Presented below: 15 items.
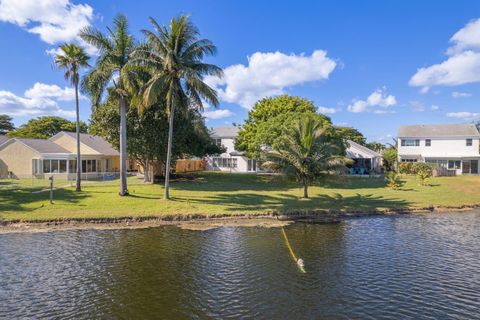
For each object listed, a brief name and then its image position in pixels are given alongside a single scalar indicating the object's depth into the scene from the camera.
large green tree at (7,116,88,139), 73.81
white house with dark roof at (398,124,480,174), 53.00
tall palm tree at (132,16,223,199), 24.88
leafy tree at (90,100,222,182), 33.84
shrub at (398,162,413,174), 50.81
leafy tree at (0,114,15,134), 80.06
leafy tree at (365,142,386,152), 92.35
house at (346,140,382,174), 55.84
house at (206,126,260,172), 62.76
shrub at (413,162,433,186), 48.08
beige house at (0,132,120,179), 42.53
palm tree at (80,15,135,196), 26.28
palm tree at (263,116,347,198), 26.98
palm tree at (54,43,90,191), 27.61
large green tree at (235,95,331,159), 41.22
